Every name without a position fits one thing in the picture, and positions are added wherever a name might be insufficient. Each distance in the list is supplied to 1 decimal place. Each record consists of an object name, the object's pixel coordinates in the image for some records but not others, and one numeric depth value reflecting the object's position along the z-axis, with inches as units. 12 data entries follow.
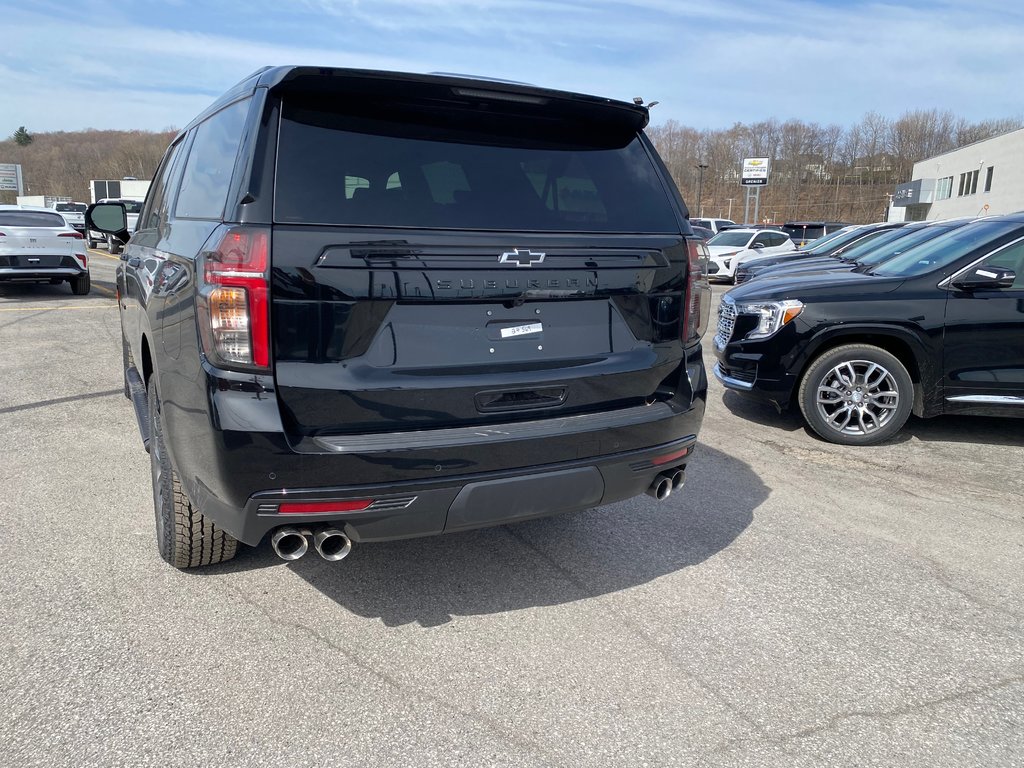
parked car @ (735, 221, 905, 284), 541.0
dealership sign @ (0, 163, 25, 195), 3137.3
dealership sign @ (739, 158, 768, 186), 2679.6
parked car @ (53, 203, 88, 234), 1246.3
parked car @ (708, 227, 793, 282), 818.2
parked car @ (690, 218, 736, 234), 1294.9
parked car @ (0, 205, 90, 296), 552.7
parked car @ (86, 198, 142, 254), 1151.0
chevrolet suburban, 94.8
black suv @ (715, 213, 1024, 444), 213.9
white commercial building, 1915.6
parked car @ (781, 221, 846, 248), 1164.9
